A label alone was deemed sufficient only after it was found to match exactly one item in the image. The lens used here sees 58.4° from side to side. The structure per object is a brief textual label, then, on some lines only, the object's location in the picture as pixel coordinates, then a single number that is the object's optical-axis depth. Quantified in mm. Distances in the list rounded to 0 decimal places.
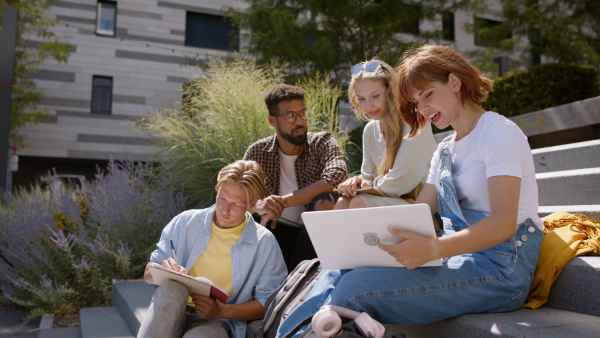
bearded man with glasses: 3484
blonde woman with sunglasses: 2834
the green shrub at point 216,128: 5098
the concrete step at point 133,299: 3432
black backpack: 2238
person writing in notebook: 2639
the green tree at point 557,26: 9297
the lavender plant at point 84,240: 4609
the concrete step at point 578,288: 2023
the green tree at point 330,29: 10734
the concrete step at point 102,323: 3473
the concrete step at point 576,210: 2787
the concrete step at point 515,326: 1711
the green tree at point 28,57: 13766
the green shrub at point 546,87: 6520
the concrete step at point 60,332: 3893
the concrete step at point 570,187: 3145
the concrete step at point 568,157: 3617
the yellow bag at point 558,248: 2102
